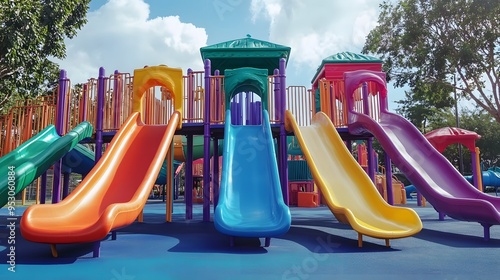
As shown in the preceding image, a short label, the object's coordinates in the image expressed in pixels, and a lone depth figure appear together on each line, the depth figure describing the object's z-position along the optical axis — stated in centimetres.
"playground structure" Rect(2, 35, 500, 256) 575
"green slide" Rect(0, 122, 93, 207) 638
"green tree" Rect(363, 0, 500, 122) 1584
